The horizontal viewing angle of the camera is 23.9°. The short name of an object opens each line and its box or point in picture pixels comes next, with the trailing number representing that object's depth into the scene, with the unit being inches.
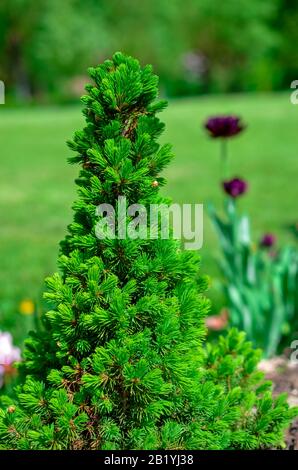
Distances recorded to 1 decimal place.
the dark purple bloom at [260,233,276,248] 158.2
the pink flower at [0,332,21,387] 125.8
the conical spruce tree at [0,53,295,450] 73.2
